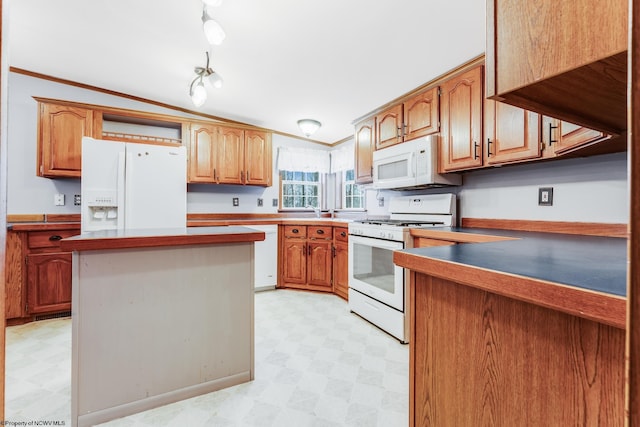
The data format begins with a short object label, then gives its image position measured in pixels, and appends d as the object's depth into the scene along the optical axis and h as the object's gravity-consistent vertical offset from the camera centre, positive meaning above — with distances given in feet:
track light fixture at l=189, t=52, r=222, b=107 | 7.44 +3.56
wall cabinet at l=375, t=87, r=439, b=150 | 7.95 +2.91
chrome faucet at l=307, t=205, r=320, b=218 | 14.05 +0.15
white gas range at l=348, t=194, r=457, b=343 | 7.14 -1.37
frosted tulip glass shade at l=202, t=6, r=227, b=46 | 5.40 +3.54
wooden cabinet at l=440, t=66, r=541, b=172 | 5.90 +1.96
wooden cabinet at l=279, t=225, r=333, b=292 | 10.96 -1.77
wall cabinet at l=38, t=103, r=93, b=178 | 9.12 +2.42
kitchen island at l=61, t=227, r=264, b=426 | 4.34 -1.77
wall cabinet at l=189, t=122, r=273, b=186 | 11.13 +2.38
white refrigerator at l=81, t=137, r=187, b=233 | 8.51 +0.83
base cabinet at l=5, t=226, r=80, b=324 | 8.11 -1.85
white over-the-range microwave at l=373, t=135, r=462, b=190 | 7.80 +1.41
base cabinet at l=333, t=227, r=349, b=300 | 10.11 -1.78
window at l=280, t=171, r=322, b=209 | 14.16 +1.21
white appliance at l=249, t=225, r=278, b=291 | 11.22 -1.90
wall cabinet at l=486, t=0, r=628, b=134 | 1.51 +0.96
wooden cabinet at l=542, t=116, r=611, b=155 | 3.88 +1.34
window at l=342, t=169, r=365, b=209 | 13.07 +0.97
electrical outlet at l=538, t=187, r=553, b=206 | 6.15 +0.40
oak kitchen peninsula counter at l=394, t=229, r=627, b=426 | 1.61 -0.88
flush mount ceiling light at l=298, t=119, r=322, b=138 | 11.41 +3.56
